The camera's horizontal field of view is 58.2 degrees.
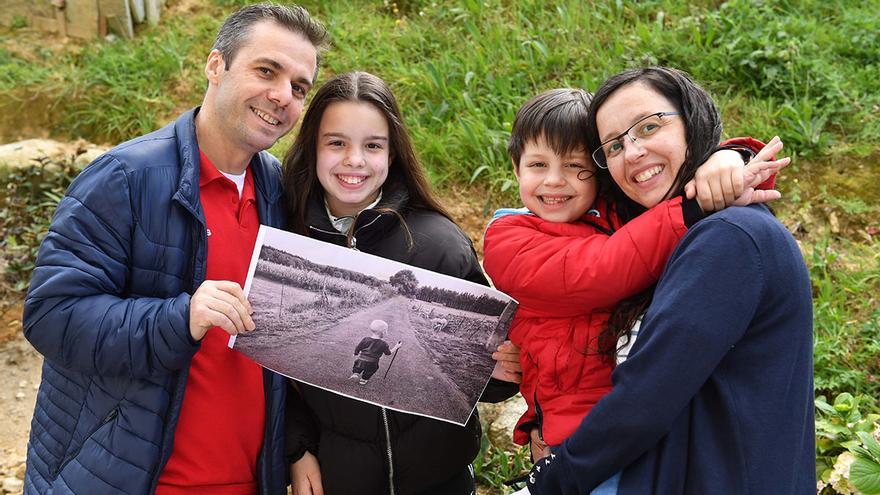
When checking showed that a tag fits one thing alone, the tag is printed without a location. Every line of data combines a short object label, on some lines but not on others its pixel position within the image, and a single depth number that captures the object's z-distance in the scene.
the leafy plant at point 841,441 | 2.79
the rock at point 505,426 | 3.80
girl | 2.30
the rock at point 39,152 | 5.76
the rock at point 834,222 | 4.24
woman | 1.56
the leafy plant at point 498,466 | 3.62
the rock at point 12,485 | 4.10
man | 1.98
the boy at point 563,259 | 1.77
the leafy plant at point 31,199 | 5.52
